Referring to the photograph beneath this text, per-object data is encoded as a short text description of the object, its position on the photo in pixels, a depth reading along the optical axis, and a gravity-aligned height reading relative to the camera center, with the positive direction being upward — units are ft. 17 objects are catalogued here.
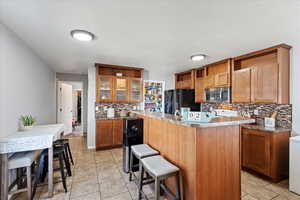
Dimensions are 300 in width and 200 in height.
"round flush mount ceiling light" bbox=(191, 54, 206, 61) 10.04 +3.12
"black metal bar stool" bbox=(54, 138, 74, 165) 8.24 -2.61
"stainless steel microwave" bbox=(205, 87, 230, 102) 11.03 +0.40
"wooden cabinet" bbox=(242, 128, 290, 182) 7.61 -3.10
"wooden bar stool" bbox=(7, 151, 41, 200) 5.66 -2.64
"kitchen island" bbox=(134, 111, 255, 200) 4.87 -2.23
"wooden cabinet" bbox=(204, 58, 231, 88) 10.91 +2.10
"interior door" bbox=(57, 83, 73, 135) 16.98 -0.97
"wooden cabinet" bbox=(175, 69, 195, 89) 14.69 +2.25
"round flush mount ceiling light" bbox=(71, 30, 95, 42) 6.51 +3.08
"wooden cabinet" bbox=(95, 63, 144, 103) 13.16 +1.53
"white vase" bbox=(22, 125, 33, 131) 7.48 -1.57
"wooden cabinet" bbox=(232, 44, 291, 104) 8.09 +1.44
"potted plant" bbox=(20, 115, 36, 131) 7.51 -1.28
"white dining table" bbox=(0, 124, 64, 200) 5.46 -1.88
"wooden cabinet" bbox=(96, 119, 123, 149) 12.51 -3.16
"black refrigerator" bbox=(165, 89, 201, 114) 14.38 -0.11
